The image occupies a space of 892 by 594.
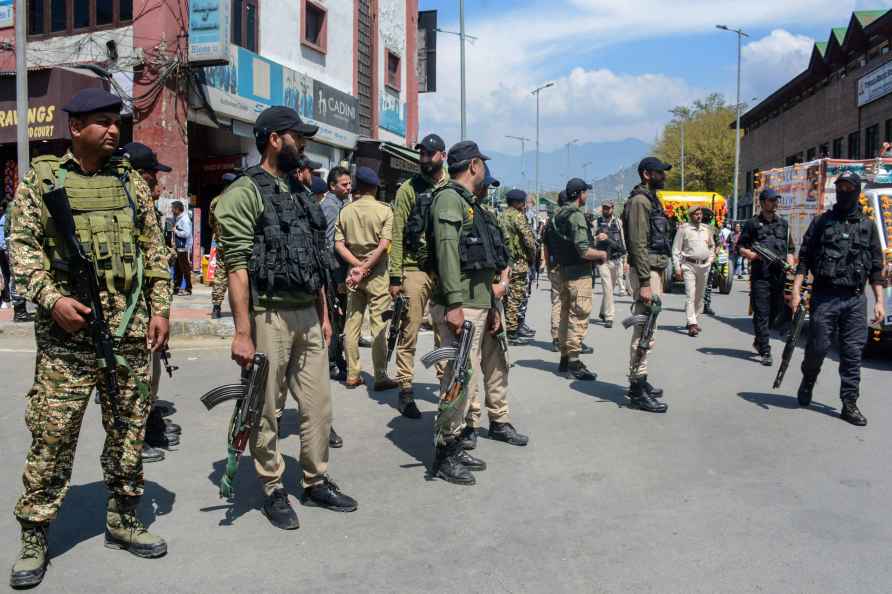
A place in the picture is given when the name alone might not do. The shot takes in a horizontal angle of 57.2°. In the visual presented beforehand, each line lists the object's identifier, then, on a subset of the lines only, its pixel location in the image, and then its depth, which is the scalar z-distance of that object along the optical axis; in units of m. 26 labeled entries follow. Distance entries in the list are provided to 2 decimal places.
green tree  61.38
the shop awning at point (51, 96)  15.25
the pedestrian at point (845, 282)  6.39
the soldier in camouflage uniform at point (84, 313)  3.41
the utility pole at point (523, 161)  62.08
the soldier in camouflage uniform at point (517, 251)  9.97
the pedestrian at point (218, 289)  9.98
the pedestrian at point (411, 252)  6.07
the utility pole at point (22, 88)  12.55
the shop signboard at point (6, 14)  16.67
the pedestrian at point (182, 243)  14.09
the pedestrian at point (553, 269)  8.65
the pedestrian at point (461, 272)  4.72
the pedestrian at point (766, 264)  9.31
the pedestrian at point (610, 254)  12.00
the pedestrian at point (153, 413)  5.29
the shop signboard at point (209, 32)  14.94
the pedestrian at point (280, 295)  3.89
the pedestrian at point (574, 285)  7.98
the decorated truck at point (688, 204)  20.97
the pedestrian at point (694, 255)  11.36
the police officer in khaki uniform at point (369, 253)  7.04
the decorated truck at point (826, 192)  9.02
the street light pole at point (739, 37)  41.25
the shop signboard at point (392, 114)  24.17
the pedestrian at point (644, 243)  6.56
